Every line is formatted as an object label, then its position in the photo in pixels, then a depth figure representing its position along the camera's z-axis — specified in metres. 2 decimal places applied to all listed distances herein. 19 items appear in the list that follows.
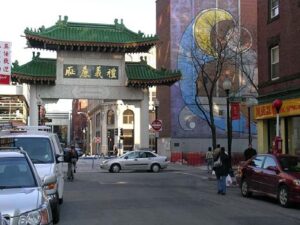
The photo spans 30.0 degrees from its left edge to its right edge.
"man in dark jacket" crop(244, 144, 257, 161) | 26.75
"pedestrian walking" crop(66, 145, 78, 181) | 27.12
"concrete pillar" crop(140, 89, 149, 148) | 40.16
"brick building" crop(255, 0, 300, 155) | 26.41
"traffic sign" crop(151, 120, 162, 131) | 38.97
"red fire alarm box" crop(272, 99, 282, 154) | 21.66
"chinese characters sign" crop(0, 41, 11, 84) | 26.09
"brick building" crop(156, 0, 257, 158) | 55.12
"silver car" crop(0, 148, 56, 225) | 7.33
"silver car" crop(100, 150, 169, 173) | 35.56
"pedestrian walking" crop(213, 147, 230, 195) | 19.75
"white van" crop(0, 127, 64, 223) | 12.73
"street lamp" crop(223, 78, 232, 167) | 26.28
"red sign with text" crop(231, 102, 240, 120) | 37.12
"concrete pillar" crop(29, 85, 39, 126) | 38.91
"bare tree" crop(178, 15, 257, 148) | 45.84
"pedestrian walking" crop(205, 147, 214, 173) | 33.64
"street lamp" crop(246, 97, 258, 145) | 31.40
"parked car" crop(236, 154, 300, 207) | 15.86
